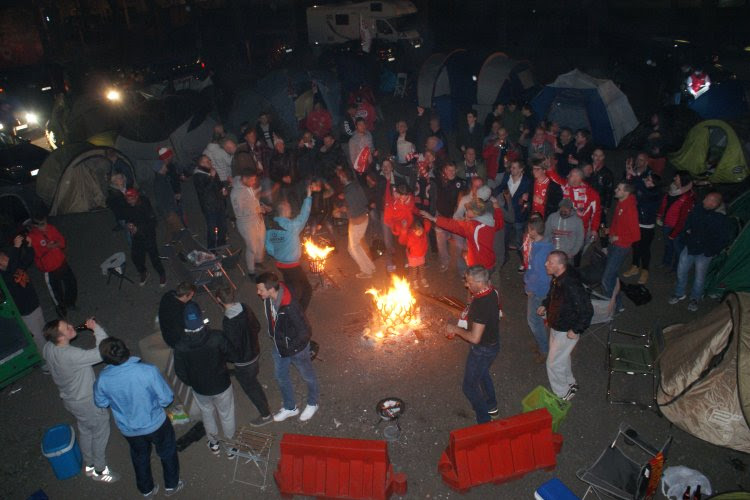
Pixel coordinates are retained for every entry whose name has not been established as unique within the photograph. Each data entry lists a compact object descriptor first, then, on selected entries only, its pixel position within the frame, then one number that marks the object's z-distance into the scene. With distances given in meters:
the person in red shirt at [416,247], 8.88
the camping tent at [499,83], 15.30
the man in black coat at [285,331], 6.05
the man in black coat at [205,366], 5.66
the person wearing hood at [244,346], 5.95
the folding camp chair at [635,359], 6.73
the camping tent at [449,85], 15.67
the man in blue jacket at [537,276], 6.91
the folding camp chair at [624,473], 5.45
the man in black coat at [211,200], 10.20
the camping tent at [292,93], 16.02
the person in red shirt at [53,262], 8.39
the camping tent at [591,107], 13.71
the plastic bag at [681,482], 5.68
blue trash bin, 6.23
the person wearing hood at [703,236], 7.71
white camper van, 24.97
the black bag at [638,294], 8.60
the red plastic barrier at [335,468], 5.58
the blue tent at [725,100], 14.80
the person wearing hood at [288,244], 8.02
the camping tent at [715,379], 5.84
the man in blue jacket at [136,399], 5.33
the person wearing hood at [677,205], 8.46
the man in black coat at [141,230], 9.53
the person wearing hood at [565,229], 7.59
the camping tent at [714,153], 11.92
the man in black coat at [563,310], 6.06
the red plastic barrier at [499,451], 5.72
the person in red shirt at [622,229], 7.83
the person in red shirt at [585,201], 8.39
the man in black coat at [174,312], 6.32
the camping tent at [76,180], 13.30
